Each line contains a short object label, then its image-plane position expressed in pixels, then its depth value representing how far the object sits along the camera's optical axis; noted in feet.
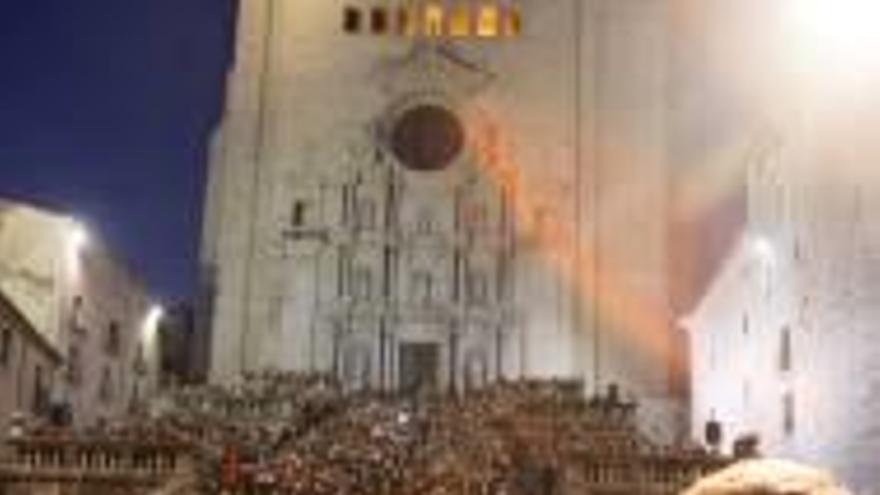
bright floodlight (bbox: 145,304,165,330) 216.33
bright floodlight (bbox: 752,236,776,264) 148.05
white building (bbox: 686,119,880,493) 117.29
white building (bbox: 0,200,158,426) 164.86
